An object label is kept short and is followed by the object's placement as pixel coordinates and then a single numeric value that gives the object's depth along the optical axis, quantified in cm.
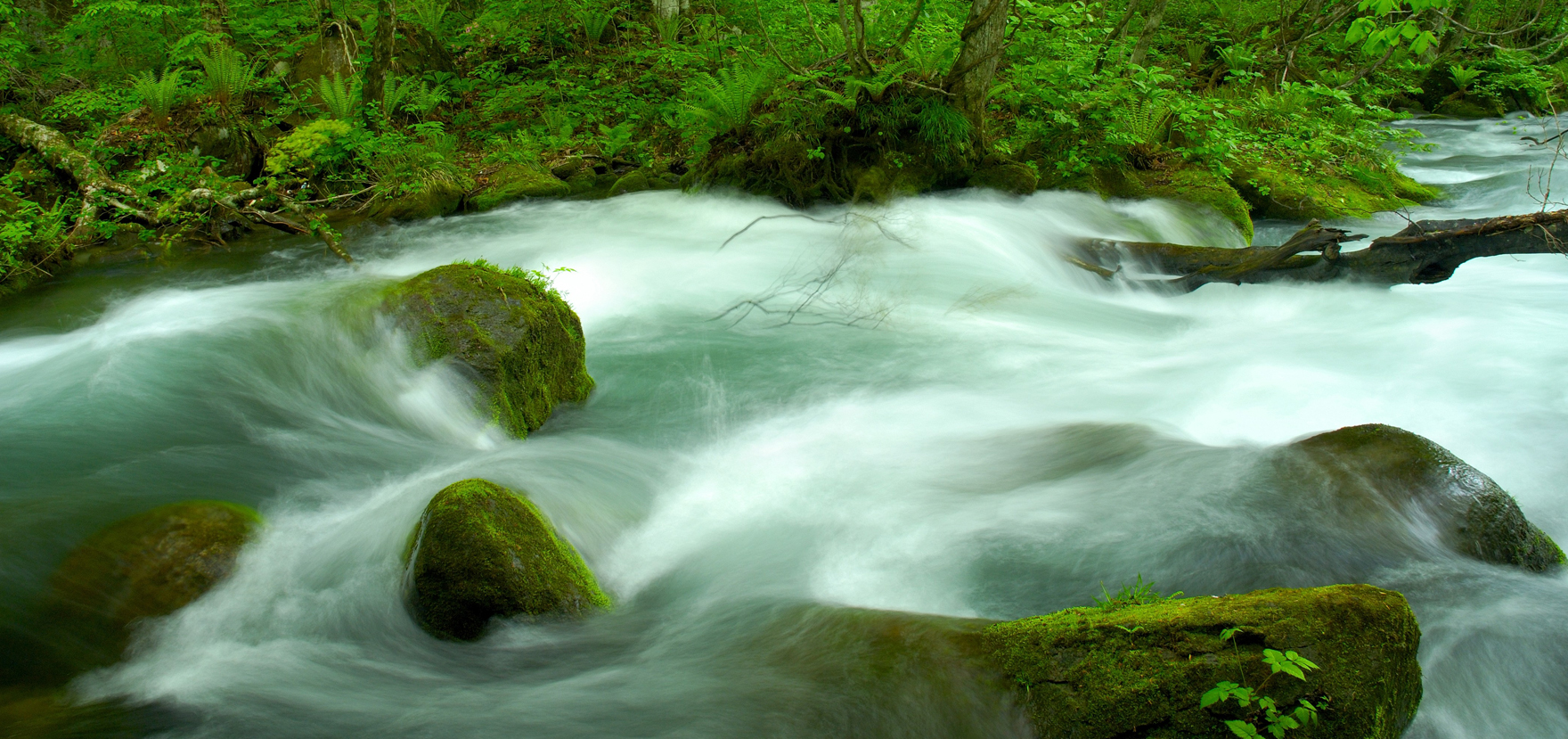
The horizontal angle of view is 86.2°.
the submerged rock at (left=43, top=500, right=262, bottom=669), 283
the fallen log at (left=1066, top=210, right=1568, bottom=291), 470
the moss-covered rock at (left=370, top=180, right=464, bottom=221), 877
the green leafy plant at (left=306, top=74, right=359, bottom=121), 938
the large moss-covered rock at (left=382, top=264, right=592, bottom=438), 449
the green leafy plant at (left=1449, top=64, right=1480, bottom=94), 1565
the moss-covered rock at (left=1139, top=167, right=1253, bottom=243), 855
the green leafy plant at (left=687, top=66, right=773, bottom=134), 846
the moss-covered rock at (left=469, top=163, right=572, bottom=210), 919
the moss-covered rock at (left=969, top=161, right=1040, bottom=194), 866
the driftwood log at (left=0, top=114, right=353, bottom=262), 717
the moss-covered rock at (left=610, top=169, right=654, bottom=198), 954
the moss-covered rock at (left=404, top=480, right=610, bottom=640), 298
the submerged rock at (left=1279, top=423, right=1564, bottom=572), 310
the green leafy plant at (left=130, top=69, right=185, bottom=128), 888
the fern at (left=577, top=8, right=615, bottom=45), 1243
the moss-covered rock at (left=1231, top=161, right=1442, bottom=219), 941
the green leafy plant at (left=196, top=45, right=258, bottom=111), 922
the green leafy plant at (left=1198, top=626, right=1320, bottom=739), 199
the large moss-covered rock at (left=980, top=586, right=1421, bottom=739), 208
